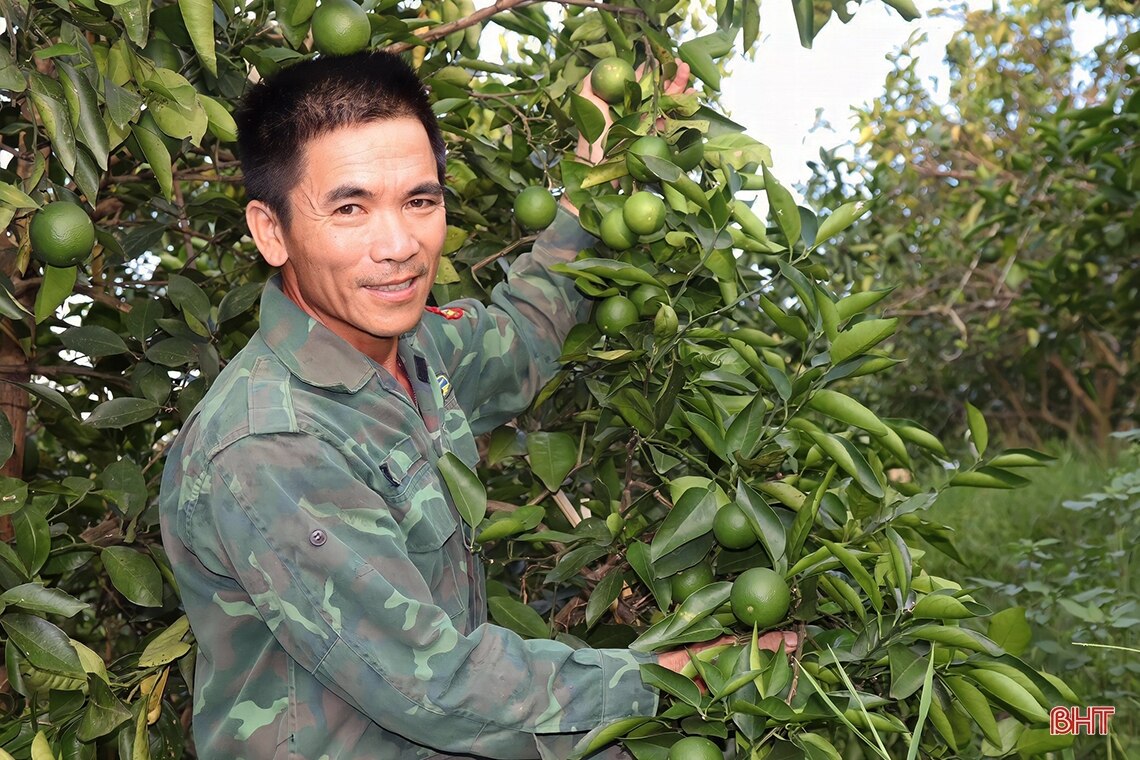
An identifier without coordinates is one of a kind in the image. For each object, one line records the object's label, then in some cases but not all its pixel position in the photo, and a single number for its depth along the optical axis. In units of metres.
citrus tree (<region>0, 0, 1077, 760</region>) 1.42
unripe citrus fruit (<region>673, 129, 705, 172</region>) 1.76
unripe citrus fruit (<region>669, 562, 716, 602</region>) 1.60
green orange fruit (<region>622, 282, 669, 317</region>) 1.70
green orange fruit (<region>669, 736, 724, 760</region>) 1.35
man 1.42
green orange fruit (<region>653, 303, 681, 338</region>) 1.60
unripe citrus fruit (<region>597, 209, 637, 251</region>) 1.75
